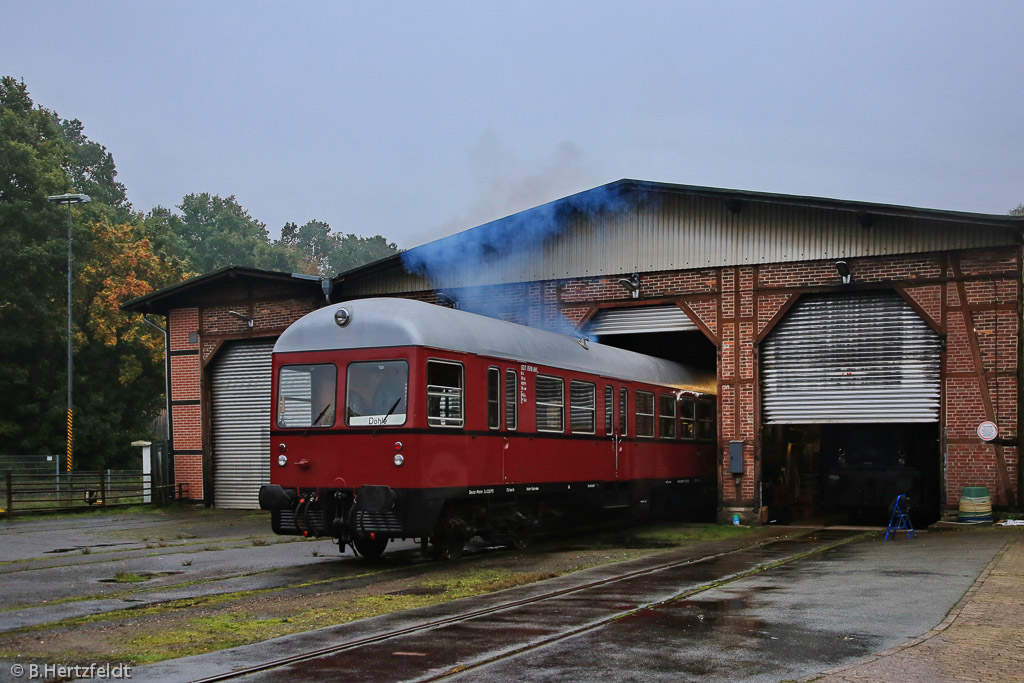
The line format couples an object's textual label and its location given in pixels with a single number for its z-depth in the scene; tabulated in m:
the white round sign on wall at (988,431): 18.44
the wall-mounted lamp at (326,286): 24.27
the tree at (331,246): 113.31
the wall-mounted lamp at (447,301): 23.58
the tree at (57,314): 42.53
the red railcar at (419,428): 12.84
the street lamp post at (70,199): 32.33
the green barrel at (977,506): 18.12
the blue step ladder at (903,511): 17.56
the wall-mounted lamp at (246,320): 26.23
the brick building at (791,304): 18.89
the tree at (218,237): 86.25
